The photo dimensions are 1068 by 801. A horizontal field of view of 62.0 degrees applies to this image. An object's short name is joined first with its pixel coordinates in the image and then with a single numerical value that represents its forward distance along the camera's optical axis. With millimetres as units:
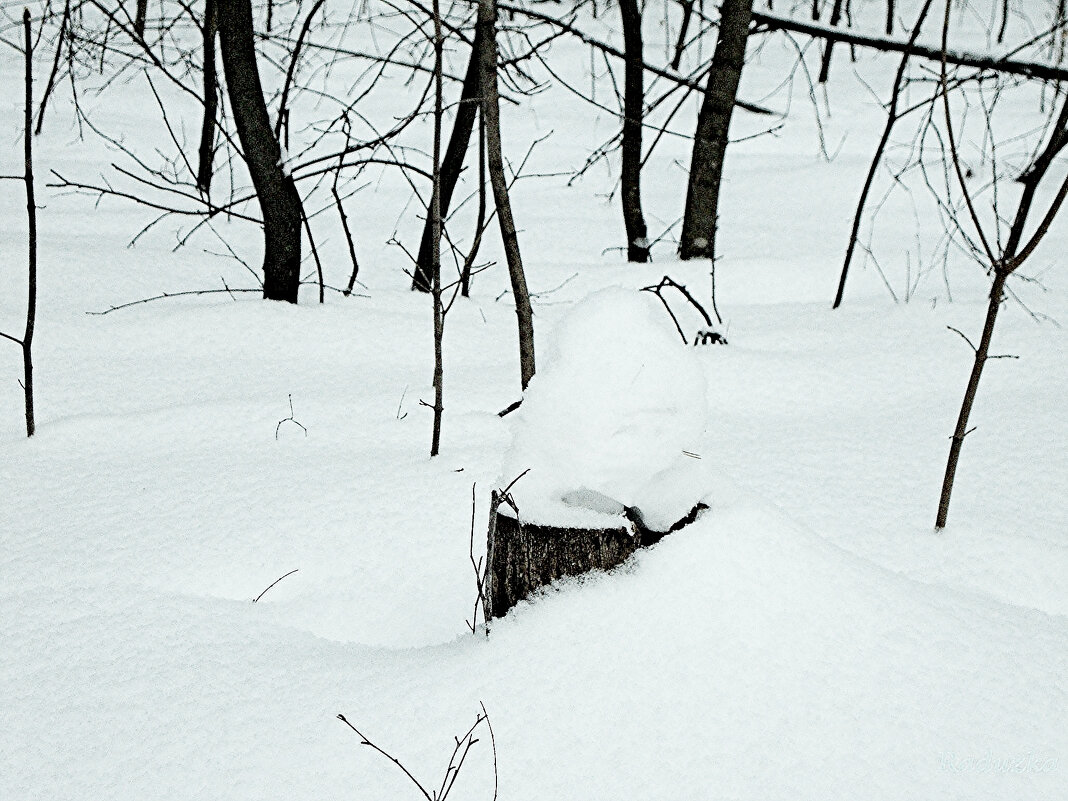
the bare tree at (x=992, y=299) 1835
